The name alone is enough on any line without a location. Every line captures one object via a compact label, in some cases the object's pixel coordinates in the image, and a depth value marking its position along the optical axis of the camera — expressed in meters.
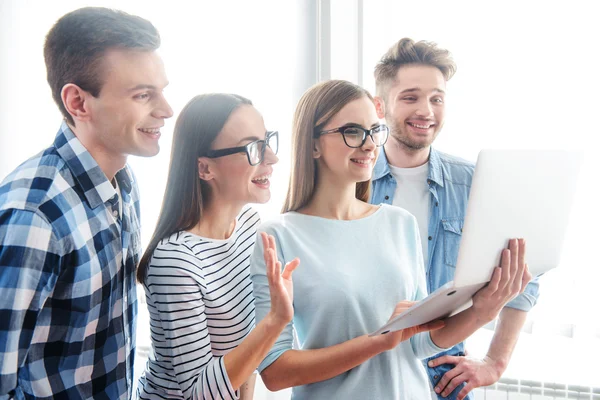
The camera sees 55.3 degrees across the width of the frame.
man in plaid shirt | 1.17
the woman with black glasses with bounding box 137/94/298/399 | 1.34
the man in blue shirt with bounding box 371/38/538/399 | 1.78
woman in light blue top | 1.30
